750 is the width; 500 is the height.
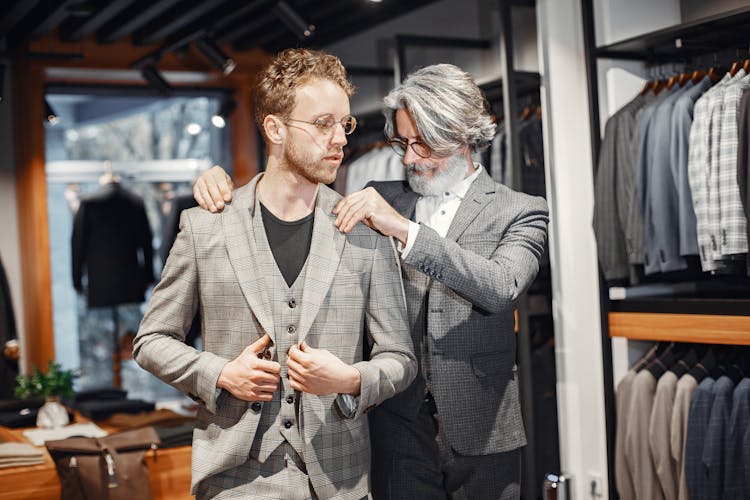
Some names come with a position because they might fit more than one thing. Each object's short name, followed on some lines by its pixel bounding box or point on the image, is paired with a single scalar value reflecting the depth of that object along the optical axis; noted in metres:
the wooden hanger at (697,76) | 3.84
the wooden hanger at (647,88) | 4.02
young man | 2.02
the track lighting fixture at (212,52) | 5.76
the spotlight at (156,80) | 6.24
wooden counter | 3.49
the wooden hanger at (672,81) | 3.93
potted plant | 4.36
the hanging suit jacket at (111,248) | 7.00
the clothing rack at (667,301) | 3.48
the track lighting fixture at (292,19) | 4.95
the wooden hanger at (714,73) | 3.81
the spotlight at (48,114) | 6.32
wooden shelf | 3.46
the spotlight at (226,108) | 7.05
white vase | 4.33
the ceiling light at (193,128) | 7.02
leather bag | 3.42
